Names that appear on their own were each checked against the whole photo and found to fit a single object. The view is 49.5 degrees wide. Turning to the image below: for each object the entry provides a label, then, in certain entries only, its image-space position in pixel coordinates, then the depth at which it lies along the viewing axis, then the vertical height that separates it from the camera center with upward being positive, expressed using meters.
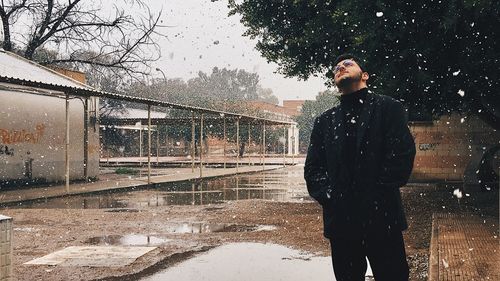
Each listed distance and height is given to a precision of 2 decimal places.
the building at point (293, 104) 104.99 +8.69
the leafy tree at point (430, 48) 8.32 +1.59
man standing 3.08 -0.19
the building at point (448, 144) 17.98 +0.08
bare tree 27.17 +6.44
